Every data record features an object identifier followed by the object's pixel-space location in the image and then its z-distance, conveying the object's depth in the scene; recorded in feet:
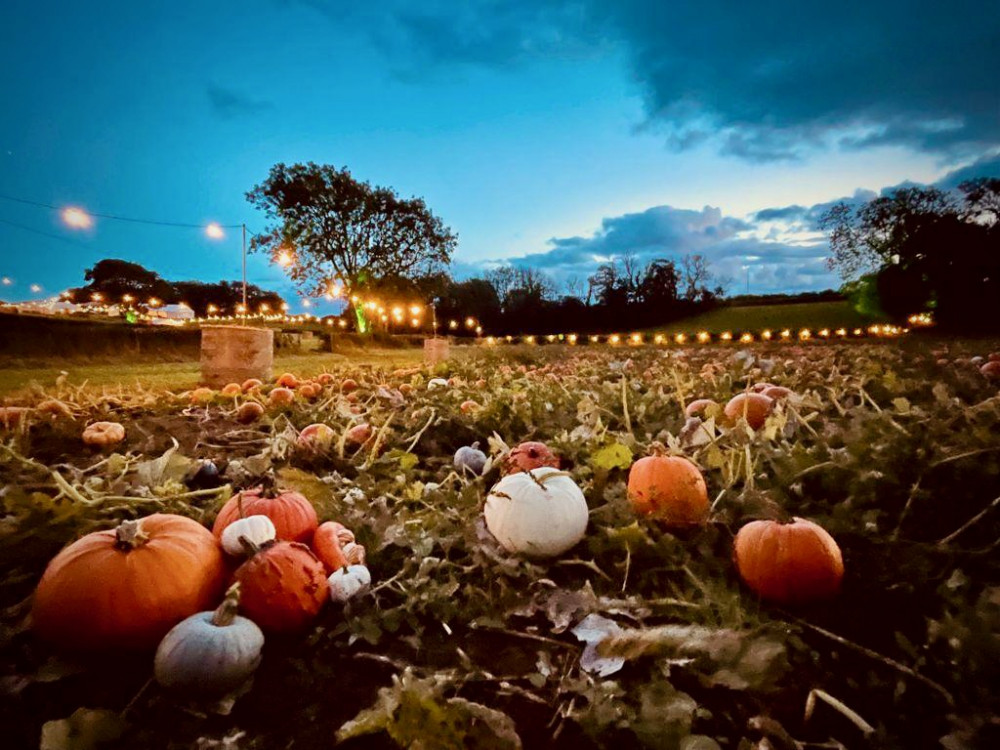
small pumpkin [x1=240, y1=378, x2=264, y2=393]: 19.23
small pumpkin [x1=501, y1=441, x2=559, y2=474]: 7.70
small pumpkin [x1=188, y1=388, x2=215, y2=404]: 16.98
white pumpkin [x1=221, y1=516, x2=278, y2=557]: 5.05
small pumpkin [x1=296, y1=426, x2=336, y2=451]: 9.87
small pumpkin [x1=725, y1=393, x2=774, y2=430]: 10.05
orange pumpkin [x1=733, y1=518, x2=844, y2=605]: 4.83
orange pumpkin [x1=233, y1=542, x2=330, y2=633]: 4.63
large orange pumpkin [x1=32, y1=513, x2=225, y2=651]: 4.28
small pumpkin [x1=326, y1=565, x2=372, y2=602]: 5.14
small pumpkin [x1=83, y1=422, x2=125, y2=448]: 11.60
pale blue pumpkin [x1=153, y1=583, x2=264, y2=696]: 3.82
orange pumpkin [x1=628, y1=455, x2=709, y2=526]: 6.20
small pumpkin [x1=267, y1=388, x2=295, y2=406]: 16.02
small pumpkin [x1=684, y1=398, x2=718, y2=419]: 10.97
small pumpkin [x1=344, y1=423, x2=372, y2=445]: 10.78
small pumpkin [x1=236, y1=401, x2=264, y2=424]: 14.94
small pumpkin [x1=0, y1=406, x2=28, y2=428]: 11.78
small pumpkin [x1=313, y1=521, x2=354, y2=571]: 5.66
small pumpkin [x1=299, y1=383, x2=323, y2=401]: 17.08
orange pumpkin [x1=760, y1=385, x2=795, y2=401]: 11.30
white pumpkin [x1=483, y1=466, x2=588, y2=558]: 5.83
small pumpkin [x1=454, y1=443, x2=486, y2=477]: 9.07
